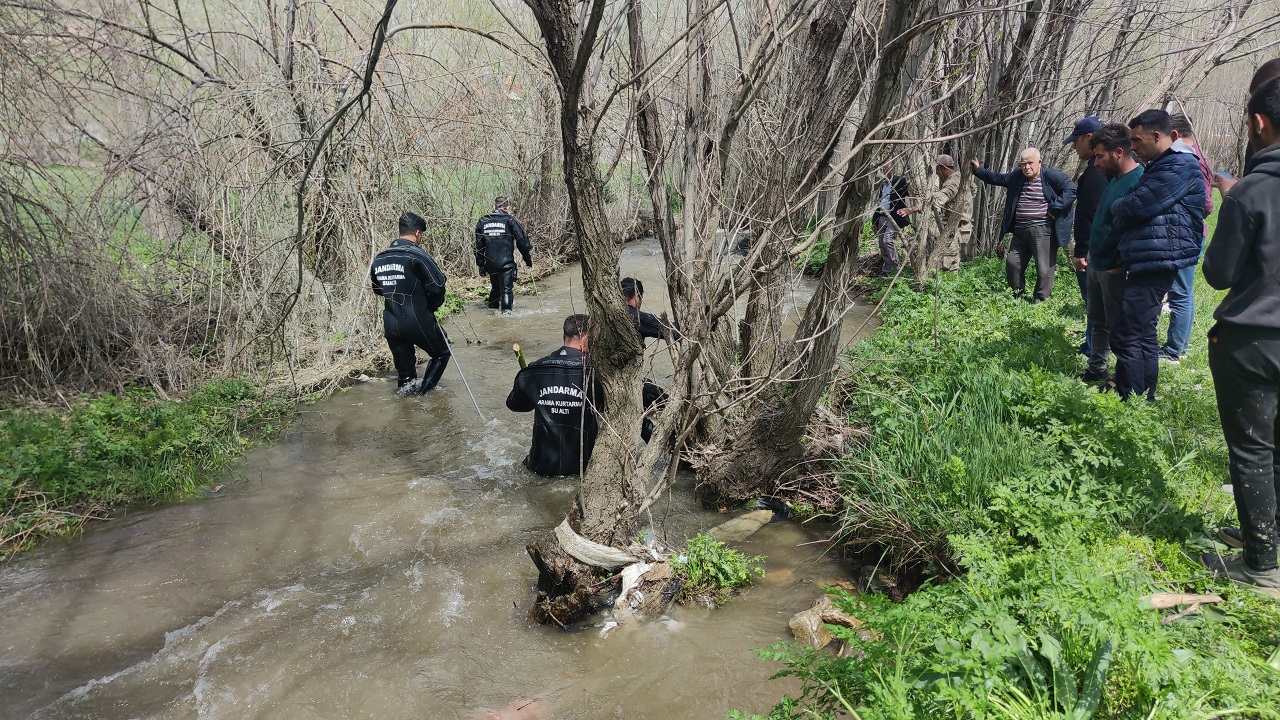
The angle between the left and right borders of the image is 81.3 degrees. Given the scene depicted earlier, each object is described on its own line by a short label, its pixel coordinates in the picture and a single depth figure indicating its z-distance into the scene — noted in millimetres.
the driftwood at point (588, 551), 3975
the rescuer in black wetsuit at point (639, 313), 5121
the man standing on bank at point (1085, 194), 6105
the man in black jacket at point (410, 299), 7414
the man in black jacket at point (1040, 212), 7711
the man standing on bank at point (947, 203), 9211
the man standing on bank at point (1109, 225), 4961
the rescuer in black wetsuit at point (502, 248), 10805
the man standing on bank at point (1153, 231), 4562
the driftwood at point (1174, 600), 3074
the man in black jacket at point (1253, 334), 3068
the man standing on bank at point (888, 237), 10281
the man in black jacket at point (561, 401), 5160
